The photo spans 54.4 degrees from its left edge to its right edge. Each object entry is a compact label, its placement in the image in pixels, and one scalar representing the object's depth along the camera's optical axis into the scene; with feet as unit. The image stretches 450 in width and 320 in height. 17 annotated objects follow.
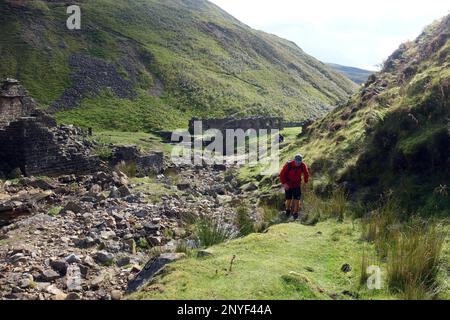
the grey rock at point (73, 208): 46.14
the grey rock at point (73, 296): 24.32
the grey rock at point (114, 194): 53.80
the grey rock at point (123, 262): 31.22
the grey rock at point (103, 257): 31.55
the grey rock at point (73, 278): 26.43
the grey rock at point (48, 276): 27.68
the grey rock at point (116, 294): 24.60
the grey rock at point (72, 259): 30.12
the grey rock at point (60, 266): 29.12
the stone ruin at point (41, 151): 66.08
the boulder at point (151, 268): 24.09
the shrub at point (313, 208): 35.46
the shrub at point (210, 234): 30.41
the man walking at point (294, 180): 38.04
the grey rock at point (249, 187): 65.05
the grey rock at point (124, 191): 55.25
